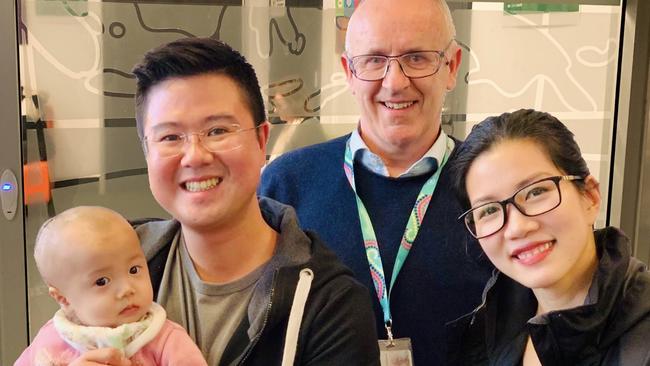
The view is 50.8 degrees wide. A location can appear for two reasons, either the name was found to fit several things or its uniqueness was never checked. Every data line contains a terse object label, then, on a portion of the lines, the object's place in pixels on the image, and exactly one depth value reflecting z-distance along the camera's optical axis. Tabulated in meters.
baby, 1.34
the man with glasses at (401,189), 1.95
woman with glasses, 1.36
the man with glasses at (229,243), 1.38
